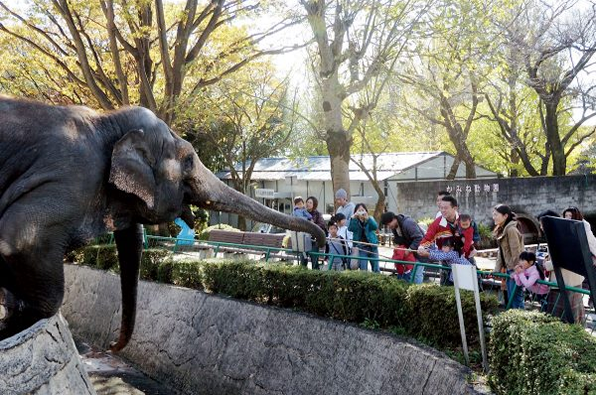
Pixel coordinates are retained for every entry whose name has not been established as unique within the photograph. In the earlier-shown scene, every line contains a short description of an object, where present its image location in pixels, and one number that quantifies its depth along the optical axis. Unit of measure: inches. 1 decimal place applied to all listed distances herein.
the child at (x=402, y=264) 423.2
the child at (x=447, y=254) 386.0
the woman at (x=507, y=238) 379.2
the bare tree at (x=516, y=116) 1049.5
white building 1042.7
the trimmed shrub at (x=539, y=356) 230.1
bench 605.7
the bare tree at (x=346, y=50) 600.1
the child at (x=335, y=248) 474.6
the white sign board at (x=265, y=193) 1275.8
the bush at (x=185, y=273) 525.0
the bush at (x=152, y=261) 574.2
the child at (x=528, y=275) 324.8
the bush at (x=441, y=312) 328.5
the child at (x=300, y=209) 506.3
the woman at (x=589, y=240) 311.5
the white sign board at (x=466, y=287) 304.3
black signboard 245.5
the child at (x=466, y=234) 394.9
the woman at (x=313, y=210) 508.7
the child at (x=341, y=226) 491.5
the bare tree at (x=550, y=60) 949.2
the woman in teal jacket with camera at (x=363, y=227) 464.8
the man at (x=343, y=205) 523.5
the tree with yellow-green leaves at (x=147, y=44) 692.1
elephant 235.6
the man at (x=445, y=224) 393.1
